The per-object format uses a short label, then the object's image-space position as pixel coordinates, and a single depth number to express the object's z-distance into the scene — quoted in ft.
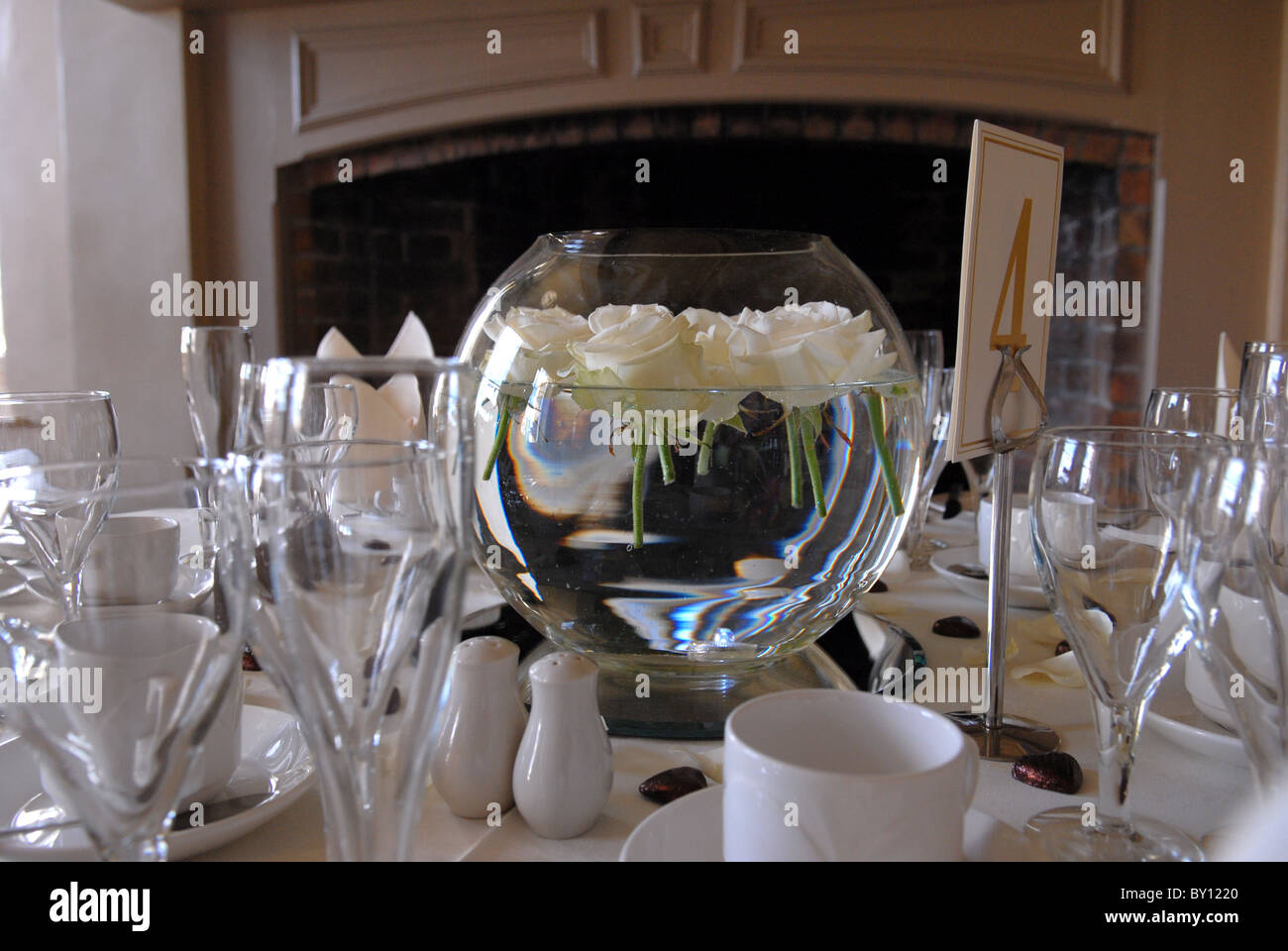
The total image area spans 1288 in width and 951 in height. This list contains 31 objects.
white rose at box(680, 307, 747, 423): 1.90
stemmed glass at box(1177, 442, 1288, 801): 1.37
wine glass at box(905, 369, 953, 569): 3.20
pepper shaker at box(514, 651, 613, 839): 1.62
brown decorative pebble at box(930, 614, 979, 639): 2.64
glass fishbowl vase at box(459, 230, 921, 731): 1.90
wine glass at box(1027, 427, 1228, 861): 1.52
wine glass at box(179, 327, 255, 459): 3.27
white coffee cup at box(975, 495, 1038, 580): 2.89
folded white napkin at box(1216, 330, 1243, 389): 3.50
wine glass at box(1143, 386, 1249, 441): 2.50
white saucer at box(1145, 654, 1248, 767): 1.86
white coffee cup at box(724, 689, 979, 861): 1.21
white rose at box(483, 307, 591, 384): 1.97
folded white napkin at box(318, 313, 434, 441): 1.36
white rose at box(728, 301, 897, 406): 1.84
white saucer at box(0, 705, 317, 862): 1.44
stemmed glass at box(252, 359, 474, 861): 1.13
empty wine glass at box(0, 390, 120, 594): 2.01
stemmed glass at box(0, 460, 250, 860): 1.15
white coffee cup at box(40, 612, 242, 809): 1.16
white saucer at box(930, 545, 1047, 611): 2.86
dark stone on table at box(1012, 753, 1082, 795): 1.80
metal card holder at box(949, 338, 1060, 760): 2.01
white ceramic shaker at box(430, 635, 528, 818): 1.69
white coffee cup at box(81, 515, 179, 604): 1.25
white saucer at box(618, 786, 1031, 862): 1.45
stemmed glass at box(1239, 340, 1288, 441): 2.34
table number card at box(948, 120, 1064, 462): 1.91
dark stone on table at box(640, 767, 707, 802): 1.73
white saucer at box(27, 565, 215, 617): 1.22
